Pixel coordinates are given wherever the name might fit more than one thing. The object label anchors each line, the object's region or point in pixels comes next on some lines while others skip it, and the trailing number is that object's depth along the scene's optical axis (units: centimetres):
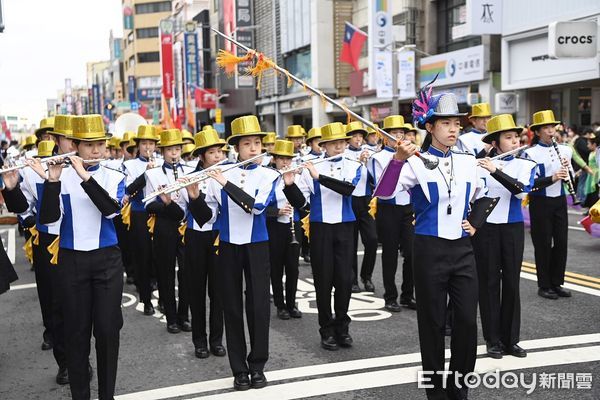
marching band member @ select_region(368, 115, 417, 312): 830
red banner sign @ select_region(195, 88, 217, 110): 4804
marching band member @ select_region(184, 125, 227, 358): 657
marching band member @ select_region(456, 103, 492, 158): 927
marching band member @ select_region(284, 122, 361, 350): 683
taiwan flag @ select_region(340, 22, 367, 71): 3275
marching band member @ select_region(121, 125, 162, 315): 857
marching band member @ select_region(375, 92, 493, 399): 499
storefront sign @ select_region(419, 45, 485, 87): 2467
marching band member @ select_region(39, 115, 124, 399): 515
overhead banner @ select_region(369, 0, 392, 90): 2711
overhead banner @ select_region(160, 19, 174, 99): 6228
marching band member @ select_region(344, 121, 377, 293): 917
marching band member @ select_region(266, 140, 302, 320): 826
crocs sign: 1602
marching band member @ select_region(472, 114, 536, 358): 631
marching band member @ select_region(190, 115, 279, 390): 587
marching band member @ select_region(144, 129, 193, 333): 770
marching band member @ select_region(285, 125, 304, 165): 1245
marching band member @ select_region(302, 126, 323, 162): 1020
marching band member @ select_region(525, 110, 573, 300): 834
